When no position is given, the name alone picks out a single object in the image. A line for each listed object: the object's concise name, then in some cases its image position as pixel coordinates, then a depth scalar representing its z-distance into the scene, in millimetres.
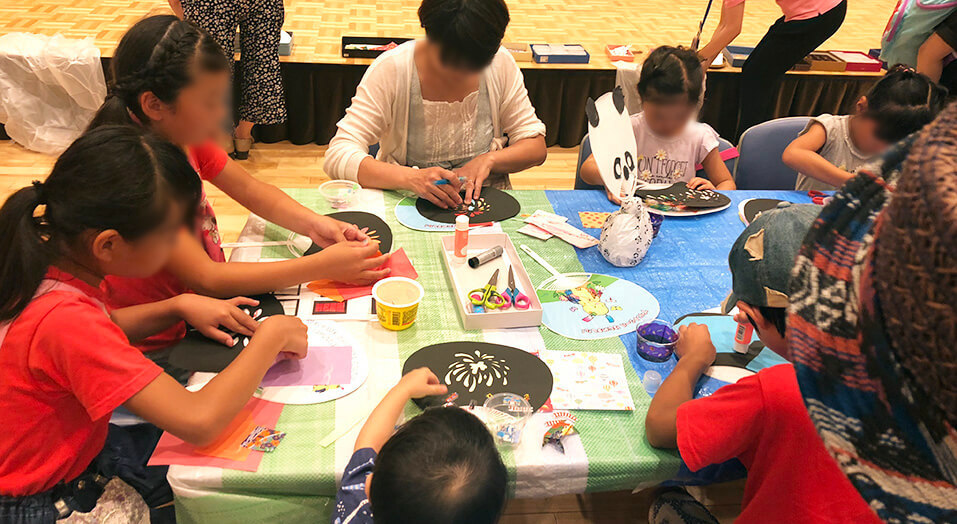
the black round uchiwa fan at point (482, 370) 1264
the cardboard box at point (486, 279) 1444
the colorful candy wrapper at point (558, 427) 1181
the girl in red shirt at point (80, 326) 1062
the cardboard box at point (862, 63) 4238
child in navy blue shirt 910
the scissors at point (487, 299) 1482
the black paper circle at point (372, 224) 1745
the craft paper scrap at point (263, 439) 1135
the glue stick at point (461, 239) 1634
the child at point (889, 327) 372
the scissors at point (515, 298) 1496
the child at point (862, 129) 2146
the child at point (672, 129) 2256
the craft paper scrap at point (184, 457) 1098
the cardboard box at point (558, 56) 4020
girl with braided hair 1465
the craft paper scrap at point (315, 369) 1283
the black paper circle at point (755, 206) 2050
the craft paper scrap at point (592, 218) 1939
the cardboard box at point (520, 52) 4039
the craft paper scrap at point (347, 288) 1540
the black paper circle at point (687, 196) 2064
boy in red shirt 1068
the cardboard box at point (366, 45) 3832
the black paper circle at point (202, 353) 1278
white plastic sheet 3504
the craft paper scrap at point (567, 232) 1820
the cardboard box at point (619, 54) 4203
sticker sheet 1275
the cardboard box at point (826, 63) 4219
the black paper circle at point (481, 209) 1910
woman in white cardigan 1843
